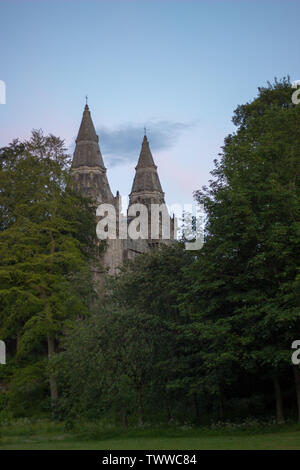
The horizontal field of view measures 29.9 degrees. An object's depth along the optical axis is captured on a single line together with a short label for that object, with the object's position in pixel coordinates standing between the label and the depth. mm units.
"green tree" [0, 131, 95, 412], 30422
